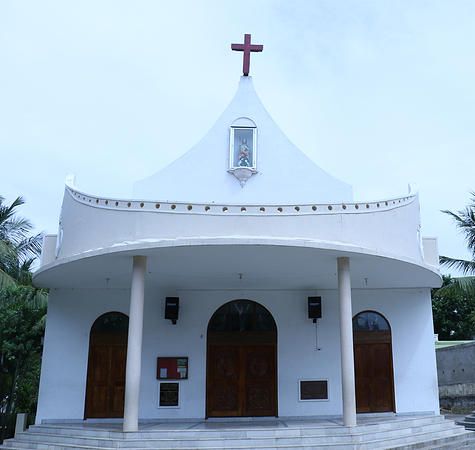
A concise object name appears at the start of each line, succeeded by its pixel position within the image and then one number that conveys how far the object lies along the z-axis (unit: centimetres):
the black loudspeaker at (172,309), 1274
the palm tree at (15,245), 1309
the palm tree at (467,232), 1728
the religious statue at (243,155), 1416
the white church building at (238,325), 1160
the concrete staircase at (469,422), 1396
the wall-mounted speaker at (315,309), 1291
